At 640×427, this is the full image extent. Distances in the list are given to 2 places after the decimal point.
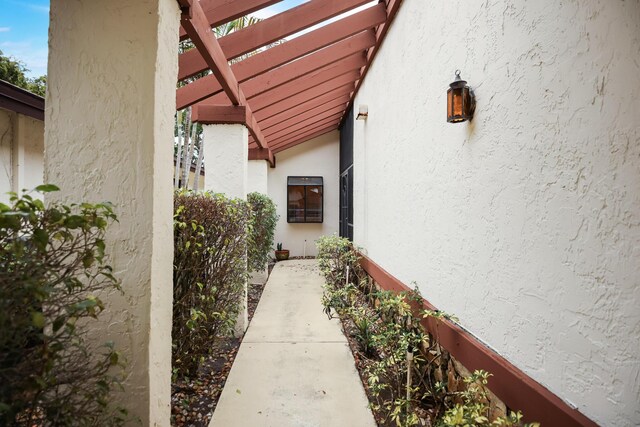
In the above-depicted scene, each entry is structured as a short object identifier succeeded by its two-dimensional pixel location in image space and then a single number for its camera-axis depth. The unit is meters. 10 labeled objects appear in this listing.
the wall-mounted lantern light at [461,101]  2.13
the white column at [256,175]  8.33
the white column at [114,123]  1.61
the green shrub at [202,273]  2.61
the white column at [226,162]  4.34
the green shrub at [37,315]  0.95
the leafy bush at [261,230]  6.56
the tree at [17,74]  7.98
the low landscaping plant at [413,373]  1.86
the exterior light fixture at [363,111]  5.61
